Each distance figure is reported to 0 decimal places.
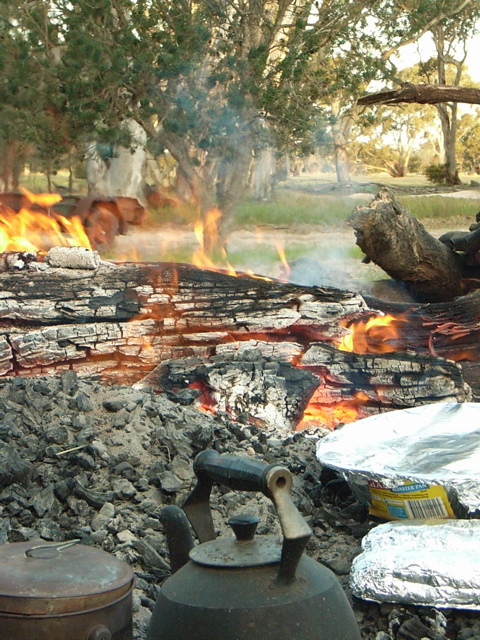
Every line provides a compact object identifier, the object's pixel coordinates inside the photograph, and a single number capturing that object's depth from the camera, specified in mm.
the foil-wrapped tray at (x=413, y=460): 2799
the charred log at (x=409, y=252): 6133
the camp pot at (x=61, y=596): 1827
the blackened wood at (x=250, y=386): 4879
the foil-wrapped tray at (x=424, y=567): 2465
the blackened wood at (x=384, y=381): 5180
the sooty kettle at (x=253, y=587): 1744
